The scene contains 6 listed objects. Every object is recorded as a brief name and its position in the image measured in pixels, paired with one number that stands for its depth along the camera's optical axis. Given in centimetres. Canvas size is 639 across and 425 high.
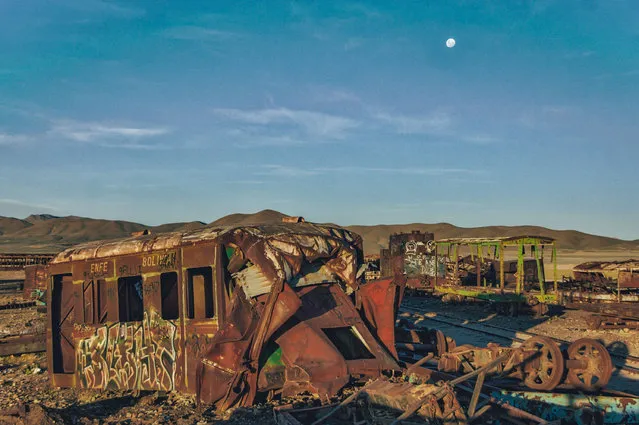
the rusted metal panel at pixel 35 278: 2641
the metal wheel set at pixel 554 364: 905
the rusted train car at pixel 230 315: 971
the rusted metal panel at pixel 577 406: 810
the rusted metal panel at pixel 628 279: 2109
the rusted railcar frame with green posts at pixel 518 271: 2348
